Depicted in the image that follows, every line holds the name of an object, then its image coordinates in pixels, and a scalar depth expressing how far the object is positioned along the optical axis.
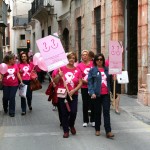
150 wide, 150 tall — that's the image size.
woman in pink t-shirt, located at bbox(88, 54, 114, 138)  8.39
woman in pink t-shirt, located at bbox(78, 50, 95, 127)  9.57
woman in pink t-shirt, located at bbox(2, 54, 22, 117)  11.39
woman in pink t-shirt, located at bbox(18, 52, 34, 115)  11.76
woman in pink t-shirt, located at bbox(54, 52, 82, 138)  8.47
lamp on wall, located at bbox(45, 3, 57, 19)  30.72
